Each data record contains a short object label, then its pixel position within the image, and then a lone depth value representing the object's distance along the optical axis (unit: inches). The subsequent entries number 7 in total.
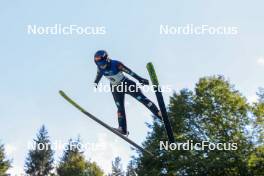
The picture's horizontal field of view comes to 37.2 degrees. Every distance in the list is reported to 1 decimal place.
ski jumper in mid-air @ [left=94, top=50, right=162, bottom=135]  401.0
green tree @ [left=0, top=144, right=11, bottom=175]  1758.1
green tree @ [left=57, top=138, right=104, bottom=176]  1980.8
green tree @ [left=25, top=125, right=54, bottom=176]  2139.5
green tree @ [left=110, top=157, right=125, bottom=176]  3117.6
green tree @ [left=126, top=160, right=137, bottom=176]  1250.2
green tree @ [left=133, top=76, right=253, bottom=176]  1130.0
